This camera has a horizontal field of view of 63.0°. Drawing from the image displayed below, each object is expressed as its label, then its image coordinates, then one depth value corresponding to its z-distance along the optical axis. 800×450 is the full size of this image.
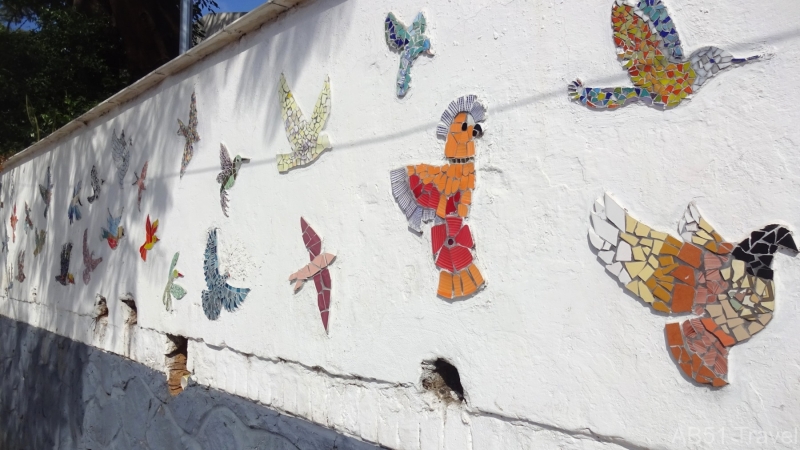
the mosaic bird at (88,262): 4.94
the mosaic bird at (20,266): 6.71
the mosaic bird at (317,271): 2.62
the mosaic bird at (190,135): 3.68
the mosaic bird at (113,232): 4.52
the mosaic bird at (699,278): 1.46
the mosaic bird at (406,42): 2.28
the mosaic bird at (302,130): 2.69
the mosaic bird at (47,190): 6.05
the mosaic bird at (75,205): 5.31
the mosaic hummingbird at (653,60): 1.58
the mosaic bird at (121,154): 4.52
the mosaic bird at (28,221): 6.52
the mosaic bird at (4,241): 7.41
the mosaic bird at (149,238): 4.04
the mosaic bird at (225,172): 3.26
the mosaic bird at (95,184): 4.93
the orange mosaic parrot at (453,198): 2.08
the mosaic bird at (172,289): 3.72
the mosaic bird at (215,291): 3.22
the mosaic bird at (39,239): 6.08
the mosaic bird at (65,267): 5.41
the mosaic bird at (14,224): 7.06
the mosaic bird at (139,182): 4.25
